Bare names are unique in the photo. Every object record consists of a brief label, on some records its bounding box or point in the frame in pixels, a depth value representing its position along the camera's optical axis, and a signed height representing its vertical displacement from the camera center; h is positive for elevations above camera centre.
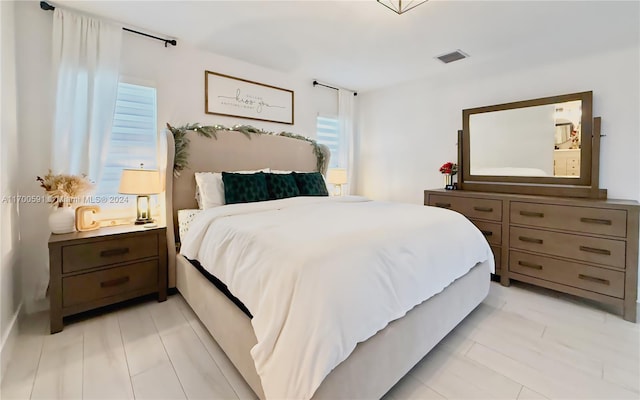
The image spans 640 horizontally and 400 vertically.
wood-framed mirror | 2.68 +0.47
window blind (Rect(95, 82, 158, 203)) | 2.56 +0.52
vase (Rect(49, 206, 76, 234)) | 2.11 -0.20
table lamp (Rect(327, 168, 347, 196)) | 4.07 +0.24
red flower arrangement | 3.58 +0.29
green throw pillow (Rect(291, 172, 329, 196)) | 3.11 +0.10
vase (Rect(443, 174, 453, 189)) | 3.62 +0.16
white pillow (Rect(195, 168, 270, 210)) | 2.59 +0.03
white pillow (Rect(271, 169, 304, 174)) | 3.25 +0.25
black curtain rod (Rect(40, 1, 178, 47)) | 2.18 +1.43
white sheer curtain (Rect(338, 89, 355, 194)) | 4.37 +0.97
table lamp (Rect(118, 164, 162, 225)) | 2.36 +0.07
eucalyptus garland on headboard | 2.71 +0.59
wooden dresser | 2.22 -0.41
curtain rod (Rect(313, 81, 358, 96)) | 4.01 +1.52
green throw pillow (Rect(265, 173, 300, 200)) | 2.88 +0.07
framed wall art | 3.15 +1.10
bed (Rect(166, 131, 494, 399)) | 1.13 -0.64
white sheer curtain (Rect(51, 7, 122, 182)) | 2.26 +0.84
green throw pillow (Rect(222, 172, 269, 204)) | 2.60 +0.04
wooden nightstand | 1.98 -0.56
